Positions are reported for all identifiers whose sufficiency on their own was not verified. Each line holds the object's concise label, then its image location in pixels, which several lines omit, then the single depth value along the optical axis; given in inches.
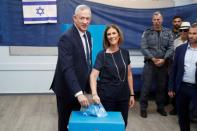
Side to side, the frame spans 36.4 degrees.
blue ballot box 72.3
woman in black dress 92.3
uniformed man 155.3
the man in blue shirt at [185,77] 105.5
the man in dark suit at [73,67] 80.4
